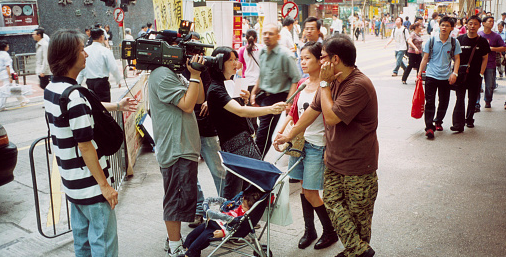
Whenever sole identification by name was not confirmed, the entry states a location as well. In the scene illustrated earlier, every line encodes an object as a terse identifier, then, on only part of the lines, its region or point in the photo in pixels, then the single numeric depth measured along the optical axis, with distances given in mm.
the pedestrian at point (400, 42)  13953
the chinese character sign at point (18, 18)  20766
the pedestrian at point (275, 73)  5506
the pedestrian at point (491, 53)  8883
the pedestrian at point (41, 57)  11539
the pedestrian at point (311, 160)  3689
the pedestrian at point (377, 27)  38906
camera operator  3314
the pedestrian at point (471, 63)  7445
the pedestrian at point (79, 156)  2670
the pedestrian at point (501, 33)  13039
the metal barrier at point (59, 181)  4161
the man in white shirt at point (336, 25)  27406
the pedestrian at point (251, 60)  7344
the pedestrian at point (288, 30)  9897
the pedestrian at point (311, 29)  6871
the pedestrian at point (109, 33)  23095
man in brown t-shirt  3074
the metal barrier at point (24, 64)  16453
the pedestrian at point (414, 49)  12394
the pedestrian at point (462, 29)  13434
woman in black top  3750
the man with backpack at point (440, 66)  7129
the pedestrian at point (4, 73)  11250
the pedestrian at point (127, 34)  19438
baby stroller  3209
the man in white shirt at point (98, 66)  8344
